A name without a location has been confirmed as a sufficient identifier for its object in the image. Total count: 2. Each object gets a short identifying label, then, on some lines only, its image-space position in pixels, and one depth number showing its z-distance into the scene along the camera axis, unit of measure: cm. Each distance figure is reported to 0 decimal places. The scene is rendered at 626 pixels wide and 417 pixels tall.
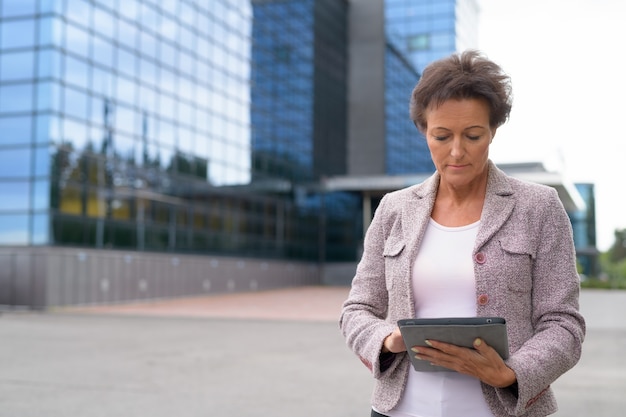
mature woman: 194
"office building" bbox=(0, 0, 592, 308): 2541
